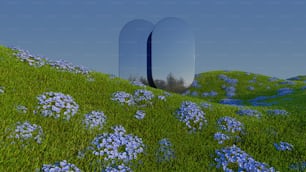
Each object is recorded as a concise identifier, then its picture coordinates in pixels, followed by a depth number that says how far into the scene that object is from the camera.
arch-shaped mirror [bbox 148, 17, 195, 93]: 30.28
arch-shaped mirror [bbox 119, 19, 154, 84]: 30.55
